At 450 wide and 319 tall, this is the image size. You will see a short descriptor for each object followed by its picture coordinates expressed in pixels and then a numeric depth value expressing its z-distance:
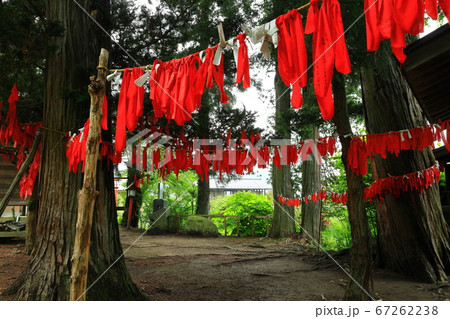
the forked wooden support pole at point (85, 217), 2.42
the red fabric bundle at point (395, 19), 1.72
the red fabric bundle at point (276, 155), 6.21
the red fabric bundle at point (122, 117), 3.12
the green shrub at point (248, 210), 13.58
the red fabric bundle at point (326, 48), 2.04
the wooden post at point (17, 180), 3.70
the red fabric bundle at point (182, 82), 2.81
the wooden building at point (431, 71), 3.14
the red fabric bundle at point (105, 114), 3.52
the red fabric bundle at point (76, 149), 3.62
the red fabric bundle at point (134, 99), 3.06
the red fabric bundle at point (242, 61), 2.57
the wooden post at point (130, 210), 14.51
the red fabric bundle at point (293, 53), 2.23
